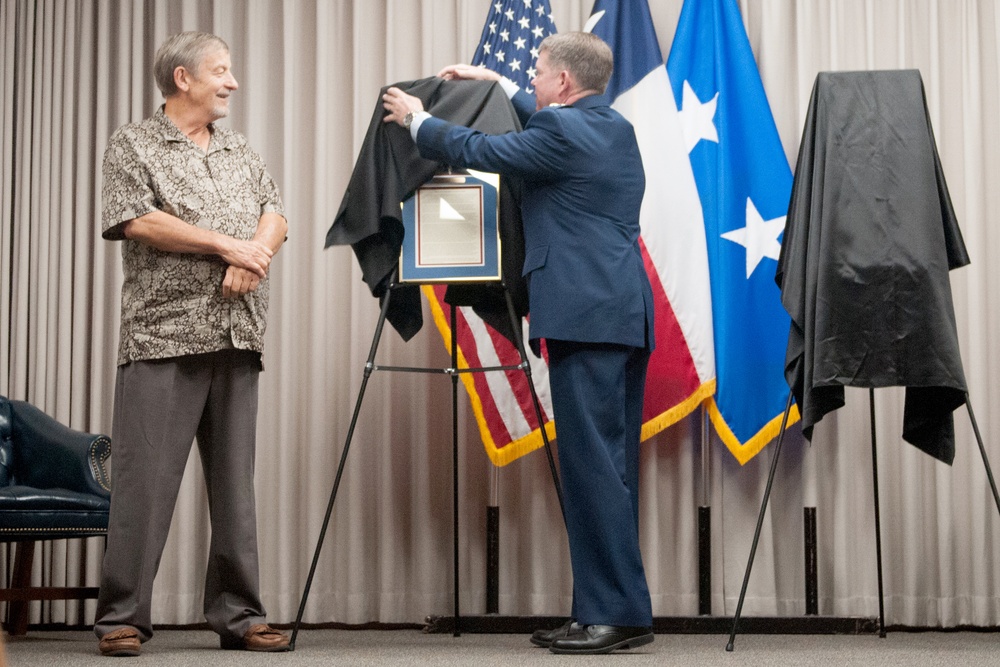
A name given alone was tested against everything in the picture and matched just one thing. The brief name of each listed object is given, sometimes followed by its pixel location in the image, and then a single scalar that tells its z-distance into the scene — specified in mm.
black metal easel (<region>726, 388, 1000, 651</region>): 2883
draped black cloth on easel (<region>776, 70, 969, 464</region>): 2916
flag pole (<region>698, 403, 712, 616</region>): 3531
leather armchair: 3131
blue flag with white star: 3539
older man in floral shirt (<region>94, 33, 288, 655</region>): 2756
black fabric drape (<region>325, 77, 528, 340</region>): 3045
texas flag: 3553
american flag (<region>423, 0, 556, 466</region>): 3613
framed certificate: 3018
